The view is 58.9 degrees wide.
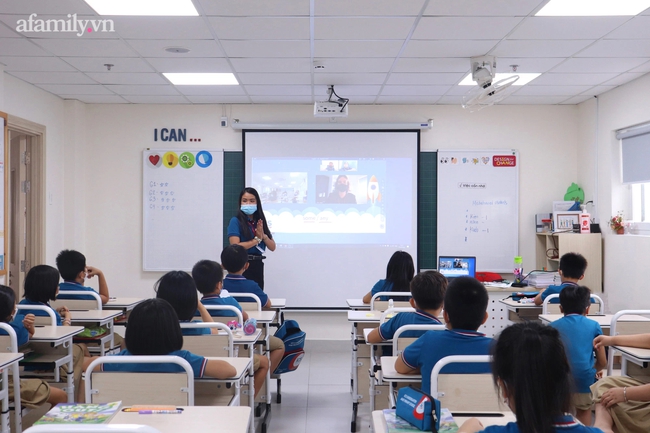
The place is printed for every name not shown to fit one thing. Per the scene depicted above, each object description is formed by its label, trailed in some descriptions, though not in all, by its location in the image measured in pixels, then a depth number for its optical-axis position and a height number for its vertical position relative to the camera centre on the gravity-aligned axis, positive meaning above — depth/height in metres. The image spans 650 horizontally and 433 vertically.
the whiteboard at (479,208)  6.71 +0.14
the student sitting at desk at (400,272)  4.41 -0.40
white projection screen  6.71 +0.08
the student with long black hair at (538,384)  1.37 -0.40
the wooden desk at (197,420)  1.83 -0.66
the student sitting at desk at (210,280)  3.73 -0.39
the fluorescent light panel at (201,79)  5.36 +1.36
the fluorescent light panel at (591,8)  3.54 +1.34
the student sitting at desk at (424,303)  3.04 -0.44
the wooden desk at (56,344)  3.25 -0.77
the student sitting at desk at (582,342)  3.01 -0.65
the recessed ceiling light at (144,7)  3.53 +1.34
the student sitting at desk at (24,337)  3.09 -0.63
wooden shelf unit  6.07 -0.32
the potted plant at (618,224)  5.81 -0.04
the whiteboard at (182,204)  6.70 +0.19
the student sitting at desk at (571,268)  4.31 -0.36
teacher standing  5.59 -0.06
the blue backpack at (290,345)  4.55 -1.00
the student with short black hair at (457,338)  2.32 -0.48
